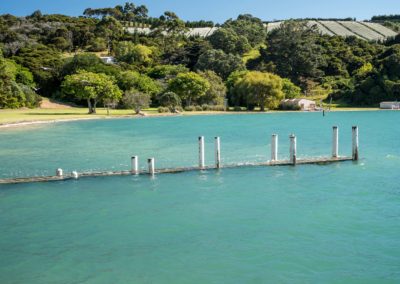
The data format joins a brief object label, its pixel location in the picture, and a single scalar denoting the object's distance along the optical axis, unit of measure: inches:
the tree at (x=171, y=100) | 3462.1
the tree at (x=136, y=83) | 3764.8
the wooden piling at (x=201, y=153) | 1186.7
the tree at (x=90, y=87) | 3085.6
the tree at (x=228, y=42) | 5403.5
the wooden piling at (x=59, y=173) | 1083.7
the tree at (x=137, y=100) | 3160.9
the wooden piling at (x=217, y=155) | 1198.5
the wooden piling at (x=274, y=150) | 1257.6
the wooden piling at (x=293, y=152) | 1242.0
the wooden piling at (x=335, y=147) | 1295.5
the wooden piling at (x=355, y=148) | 1304.1
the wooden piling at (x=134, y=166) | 1125.1
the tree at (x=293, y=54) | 4829.0
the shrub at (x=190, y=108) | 3599.9
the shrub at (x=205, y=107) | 3651.1
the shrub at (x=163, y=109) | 3390.7
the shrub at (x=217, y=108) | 3666.3
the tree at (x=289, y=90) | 4101.9
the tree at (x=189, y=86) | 3550.7
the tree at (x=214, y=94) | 3720.2
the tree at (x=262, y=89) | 3631.9
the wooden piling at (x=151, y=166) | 1127.8
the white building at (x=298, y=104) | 3838.6
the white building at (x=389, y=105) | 4025.3
